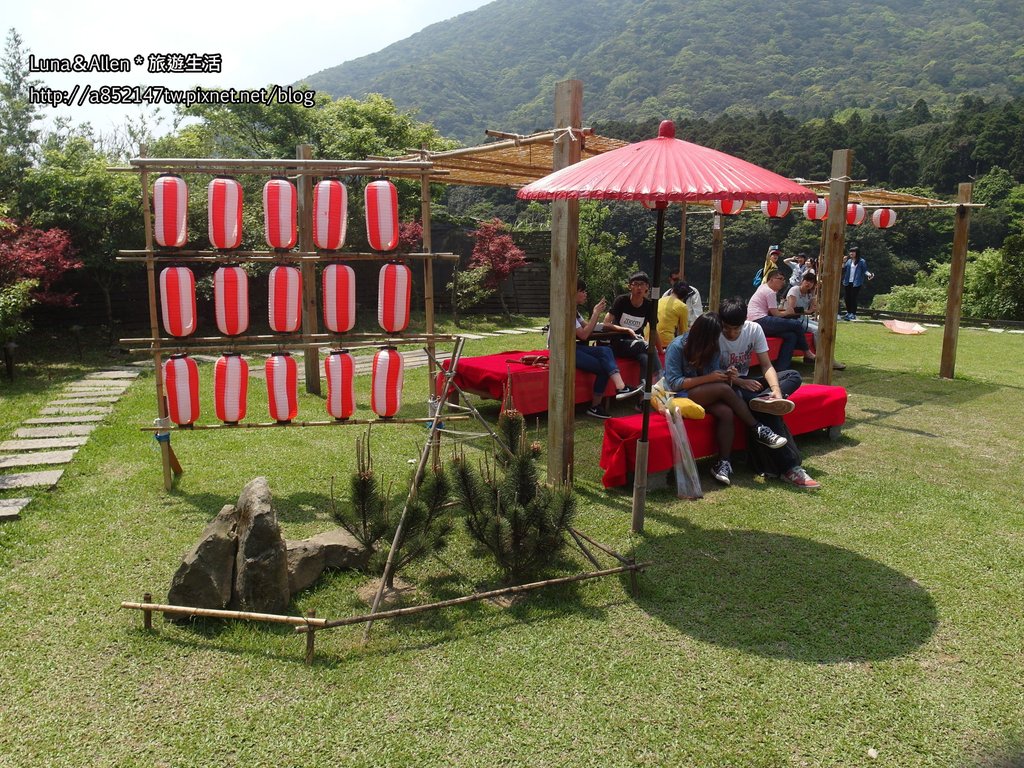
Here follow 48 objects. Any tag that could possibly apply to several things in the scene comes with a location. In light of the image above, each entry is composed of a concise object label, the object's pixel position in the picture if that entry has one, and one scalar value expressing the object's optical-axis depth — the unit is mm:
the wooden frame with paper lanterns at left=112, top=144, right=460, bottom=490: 5078
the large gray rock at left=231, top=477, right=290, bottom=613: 3553
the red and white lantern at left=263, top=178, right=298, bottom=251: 5117
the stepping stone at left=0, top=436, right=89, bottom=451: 6309
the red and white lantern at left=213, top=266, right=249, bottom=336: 5051
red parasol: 3639
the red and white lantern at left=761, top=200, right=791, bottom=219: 8305
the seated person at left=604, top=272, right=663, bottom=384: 7926
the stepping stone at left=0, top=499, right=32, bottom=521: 4781
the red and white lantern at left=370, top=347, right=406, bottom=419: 5246
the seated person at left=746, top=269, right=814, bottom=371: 9305
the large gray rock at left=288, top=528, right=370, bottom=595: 3871
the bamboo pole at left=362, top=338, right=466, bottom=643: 3527
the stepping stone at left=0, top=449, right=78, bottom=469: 5838
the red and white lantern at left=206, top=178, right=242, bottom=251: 5031
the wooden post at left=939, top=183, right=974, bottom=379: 9969
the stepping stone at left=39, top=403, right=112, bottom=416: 7672
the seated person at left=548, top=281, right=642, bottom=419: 7723
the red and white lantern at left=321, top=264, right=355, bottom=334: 5094
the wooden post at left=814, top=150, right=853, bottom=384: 8008
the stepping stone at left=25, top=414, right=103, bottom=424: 7281
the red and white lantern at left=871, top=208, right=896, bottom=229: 11555
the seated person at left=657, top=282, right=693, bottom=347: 8227
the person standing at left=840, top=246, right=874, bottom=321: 15828
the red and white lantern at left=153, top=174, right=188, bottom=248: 5016
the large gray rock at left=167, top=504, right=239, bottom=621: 3535
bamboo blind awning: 5625
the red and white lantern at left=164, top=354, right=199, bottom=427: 5141
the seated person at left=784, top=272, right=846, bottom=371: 10383
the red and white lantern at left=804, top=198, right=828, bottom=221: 10638
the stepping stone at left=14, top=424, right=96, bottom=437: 6770
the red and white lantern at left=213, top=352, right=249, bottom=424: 5188
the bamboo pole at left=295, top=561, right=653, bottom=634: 3311
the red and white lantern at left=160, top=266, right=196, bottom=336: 4992
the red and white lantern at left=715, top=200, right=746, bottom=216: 8008
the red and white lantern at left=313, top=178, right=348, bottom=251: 5035
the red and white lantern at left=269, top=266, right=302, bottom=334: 5129
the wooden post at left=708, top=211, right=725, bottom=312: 11345
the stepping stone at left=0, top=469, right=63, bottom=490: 5297
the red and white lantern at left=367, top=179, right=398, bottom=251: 5078
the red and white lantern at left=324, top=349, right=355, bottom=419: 5147
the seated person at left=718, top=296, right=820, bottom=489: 5680
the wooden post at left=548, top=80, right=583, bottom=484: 4883
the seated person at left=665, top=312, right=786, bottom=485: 5652
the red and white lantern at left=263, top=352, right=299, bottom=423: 5180
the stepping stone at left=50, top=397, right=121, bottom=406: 8117
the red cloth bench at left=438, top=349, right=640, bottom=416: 7262
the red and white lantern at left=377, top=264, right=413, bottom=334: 5172
